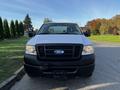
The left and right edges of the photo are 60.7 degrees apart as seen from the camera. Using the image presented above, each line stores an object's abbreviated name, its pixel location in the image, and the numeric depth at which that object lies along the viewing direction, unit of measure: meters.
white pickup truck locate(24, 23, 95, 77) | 2.60
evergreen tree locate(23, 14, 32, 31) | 39.36
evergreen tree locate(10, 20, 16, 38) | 17.94
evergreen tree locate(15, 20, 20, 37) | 19.82
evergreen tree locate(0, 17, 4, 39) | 13.97
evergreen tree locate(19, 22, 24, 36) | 22.13
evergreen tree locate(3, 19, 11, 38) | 15.71
